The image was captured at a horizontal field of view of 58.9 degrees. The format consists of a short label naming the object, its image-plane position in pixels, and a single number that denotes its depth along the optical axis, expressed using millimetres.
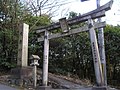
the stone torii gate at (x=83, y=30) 4649
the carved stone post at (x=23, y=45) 6590
